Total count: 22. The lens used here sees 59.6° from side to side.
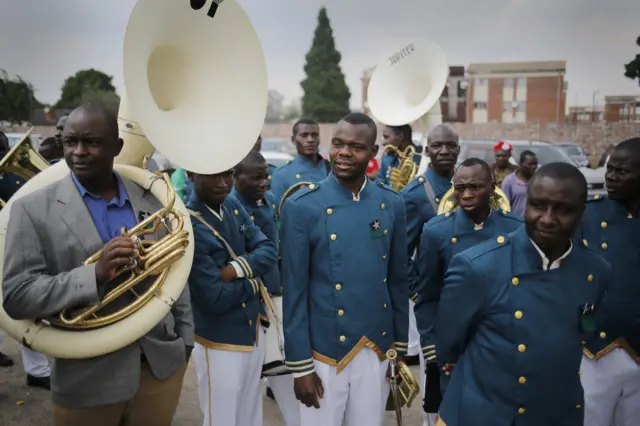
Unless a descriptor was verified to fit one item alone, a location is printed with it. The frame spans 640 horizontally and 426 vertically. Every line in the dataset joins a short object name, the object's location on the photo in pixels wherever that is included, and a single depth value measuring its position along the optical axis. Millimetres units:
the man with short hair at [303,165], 6168
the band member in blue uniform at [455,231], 3203
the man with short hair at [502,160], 8805
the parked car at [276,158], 11393
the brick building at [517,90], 48719
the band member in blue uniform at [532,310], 2166
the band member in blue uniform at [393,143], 6918
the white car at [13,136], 10076
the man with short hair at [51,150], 5719
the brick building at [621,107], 32747
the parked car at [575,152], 16191
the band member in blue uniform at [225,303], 3135
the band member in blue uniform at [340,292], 2771
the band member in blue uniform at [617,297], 3074
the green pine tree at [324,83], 46469
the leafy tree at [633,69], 14727
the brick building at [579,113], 47438
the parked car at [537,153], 12836
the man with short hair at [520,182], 7277
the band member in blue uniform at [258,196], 4203
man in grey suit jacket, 2197
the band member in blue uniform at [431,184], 4387
